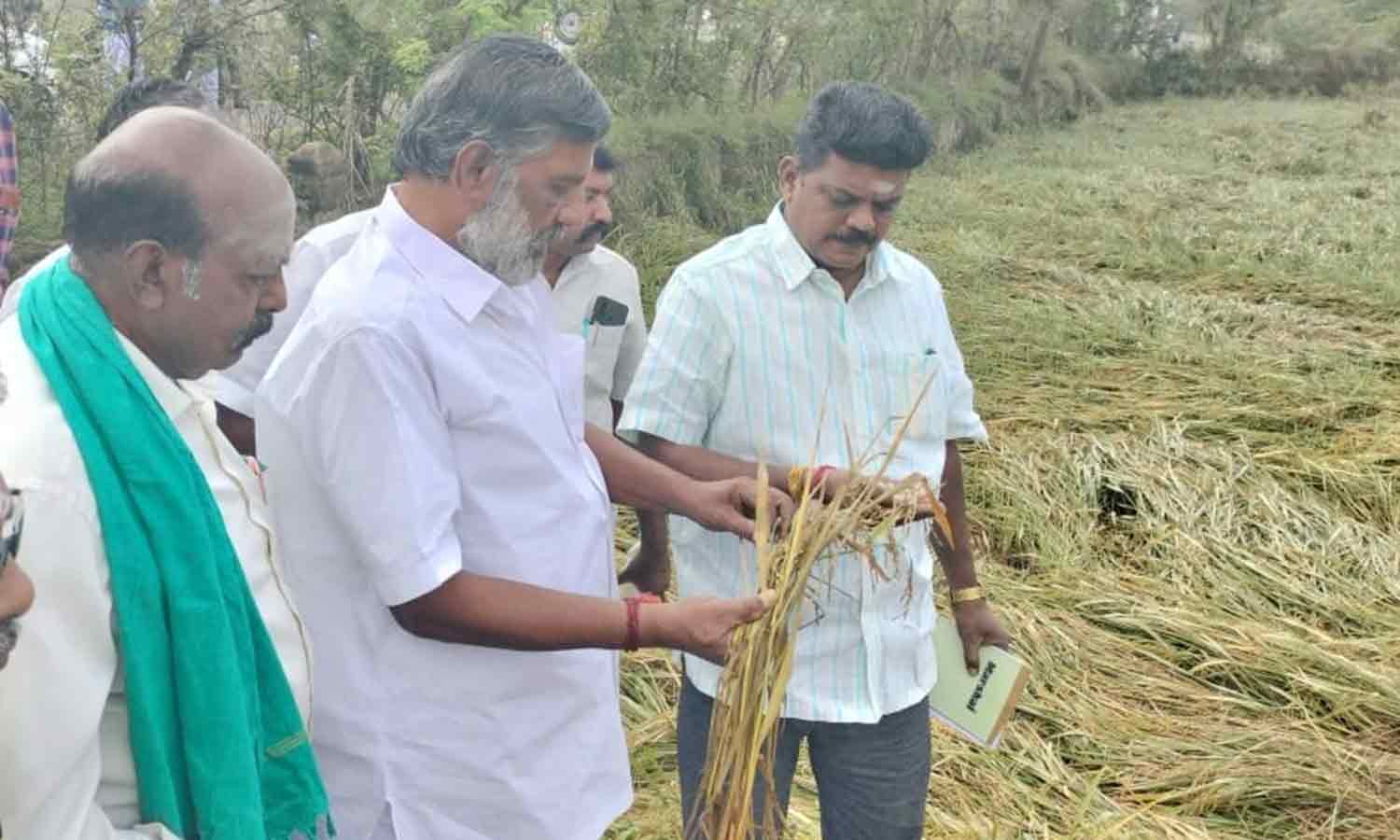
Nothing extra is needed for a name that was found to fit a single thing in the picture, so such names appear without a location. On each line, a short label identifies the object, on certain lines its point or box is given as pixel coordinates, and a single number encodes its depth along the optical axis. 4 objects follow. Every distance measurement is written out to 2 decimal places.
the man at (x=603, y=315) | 2.71
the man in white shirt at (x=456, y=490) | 1.40
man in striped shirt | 2.03
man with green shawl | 1.06
